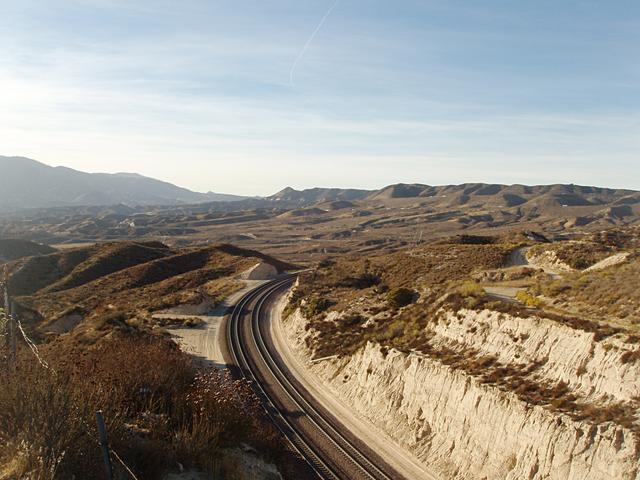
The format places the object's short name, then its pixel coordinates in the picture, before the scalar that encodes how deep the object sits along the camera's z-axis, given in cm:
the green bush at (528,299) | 2750
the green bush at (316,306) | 4509
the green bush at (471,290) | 3130
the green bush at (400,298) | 3941
